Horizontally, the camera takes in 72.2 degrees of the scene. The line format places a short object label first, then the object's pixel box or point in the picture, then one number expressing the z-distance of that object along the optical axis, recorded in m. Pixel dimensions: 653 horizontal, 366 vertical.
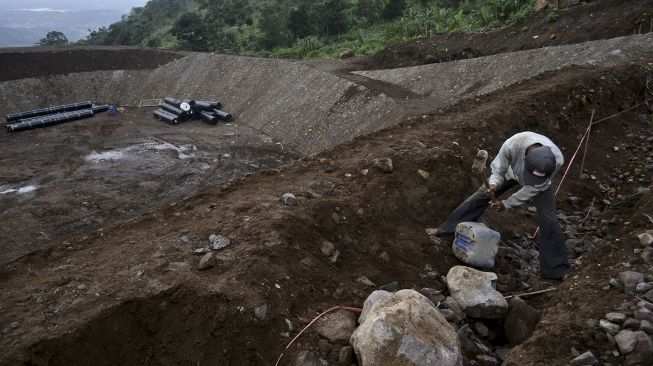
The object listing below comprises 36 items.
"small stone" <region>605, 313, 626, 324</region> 3.39
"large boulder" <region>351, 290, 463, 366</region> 3.42
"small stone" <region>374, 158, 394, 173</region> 6.57
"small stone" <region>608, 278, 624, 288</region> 3.80
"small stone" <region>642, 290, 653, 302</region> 3.53
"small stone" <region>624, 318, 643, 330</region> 3.29
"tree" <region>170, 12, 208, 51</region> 31.97
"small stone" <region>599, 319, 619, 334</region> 3.31
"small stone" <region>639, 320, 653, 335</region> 3.22
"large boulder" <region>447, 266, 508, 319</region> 4.34
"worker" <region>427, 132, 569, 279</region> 5.05
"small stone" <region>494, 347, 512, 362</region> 4.02
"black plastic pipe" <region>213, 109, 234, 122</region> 18.65
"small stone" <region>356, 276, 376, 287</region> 4.82
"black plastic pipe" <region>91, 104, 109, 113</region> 20.67
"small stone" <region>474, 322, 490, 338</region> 4.30
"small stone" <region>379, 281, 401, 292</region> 4.73
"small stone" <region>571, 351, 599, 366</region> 3.11
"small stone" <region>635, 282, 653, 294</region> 3.61
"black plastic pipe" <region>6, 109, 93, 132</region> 18.15
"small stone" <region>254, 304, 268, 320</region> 4.05
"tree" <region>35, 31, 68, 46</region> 44.38
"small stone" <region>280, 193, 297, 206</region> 5.76
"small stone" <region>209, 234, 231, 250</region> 4.92
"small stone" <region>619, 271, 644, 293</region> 3.69
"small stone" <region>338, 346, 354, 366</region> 3.78
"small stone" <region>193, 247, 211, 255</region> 4.92
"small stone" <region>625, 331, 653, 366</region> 3.03
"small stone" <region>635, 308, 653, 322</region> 3.34
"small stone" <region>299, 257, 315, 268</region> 4.74
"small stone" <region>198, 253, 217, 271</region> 4.59
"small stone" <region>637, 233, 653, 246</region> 4.23
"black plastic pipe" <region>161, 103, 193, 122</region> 18.94
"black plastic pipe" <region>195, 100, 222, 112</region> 19.09
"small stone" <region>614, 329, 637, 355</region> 3.13
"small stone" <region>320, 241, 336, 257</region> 5.03
